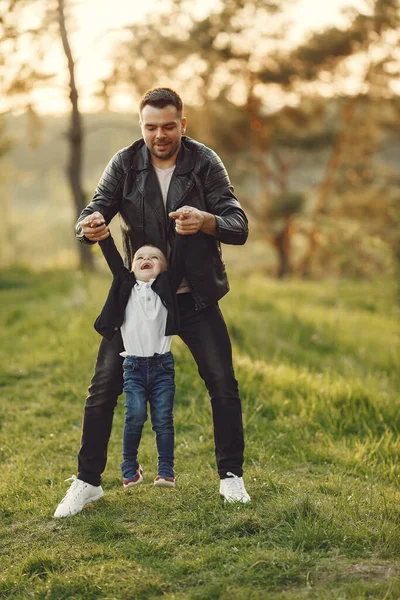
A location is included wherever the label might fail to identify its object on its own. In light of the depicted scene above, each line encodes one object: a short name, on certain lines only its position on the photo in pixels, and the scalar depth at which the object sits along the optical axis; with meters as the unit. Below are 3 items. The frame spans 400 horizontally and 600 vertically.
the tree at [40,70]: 14.10
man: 4.28
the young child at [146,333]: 4.28
